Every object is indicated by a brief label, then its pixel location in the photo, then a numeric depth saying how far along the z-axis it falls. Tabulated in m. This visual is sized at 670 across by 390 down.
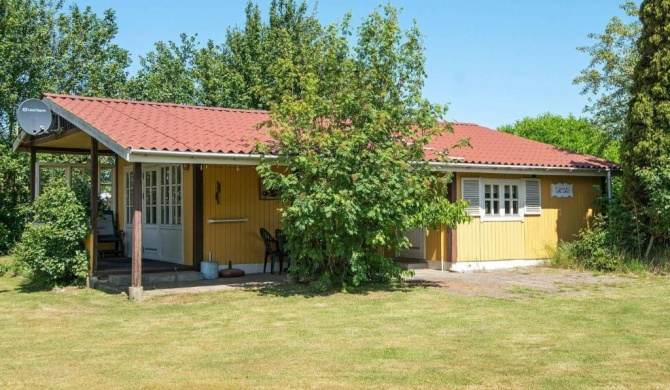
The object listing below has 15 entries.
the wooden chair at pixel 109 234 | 15.92
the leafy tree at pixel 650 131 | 13.88
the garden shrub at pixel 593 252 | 14.38
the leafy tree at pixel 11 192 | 20.16
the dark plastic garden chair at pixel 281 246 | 13.61
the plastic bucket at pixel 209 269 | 13.02
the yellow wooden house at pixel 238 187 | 12.27
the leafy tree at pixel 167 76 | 28.19
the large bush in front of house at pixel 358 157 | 10.54
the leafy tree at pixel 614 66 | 20.86
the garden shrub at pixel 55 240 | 11.74
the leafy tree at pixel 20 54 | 22.48
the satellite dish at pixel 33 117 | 13.04
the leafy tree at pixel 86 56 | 26.11
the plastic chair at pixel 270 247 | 13.48
